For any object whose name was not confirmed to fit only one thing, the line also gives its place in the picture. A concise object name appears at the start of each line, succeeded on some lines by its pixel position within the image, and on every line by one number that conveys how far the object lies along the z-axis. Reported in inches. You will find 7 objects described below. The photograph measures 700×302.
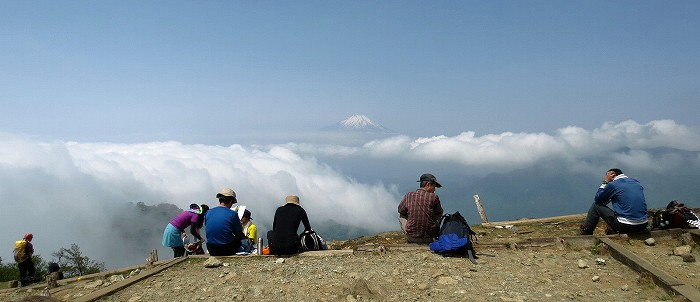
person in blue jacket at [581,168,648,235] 415.5
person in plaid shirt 421.1
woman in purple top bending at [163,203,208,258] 489.4
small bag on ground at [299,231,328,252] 424.2
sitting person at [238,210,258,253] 511.0
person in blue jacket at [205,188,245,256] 420.5
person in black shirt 410.0
